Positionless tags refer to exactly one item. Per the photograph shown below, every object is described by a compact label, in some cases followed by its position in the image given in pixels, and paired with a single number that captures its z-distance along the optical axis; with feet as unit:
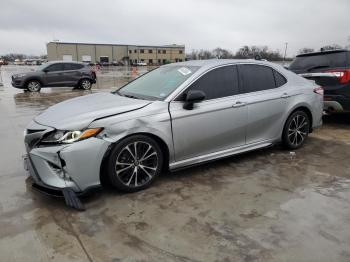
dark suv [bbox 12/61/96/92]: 53.42
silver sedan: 11.80
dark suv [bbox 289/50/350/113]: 22.20
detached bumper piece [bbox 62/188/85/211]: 11.15
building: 313.12
